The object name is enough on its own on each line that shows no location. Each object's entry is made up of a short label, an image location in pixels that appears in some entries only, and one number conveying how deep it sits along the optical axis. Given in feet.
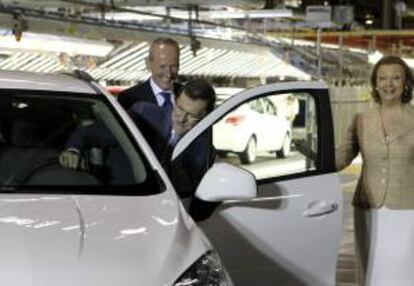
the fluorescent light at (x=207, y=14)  57.96
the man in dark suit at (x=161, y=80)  23.92
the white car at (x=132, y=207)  14.41
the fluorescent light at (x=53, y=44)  45.20
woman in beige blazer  24.36
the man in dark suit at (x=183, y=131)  21.34
